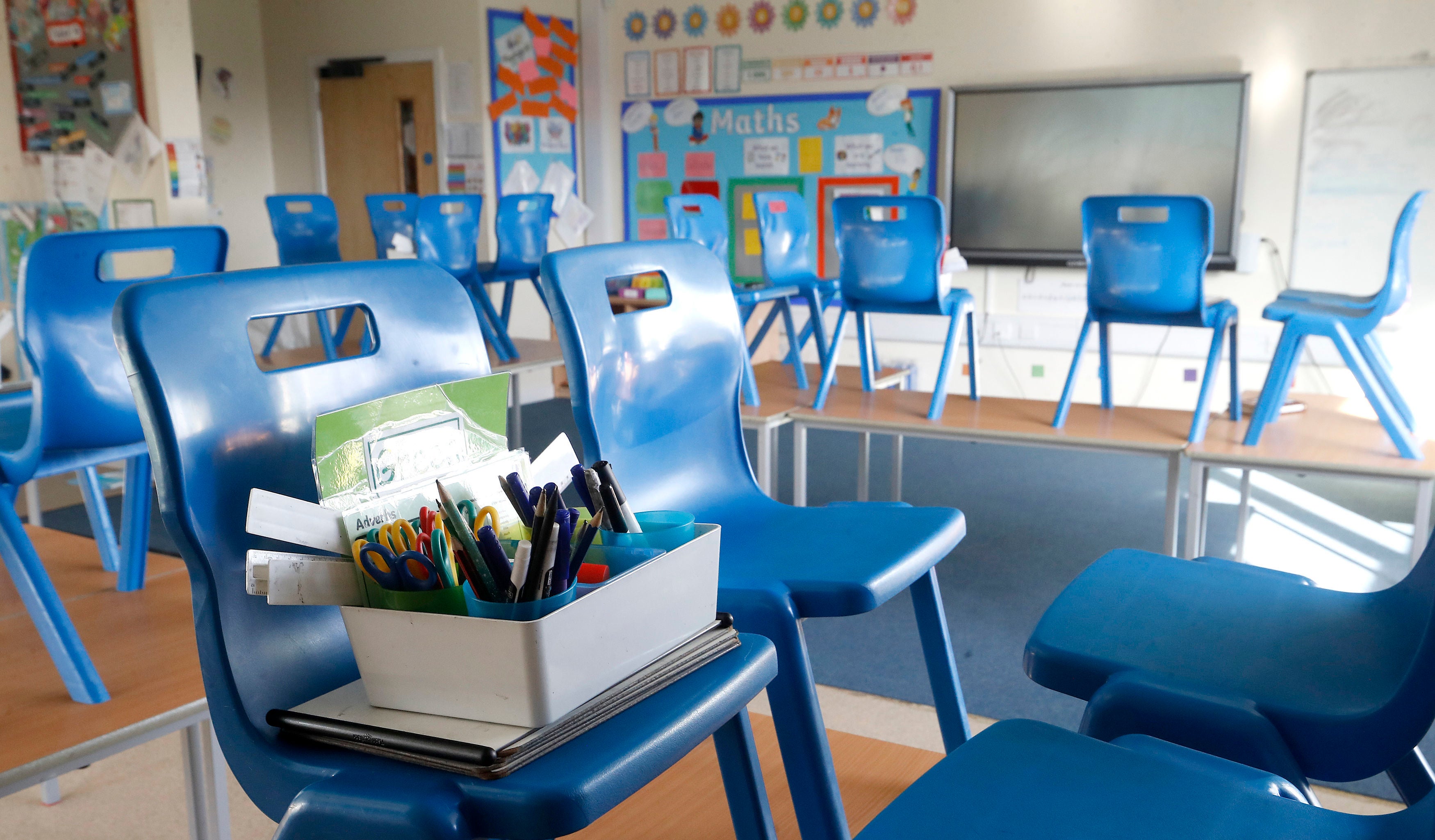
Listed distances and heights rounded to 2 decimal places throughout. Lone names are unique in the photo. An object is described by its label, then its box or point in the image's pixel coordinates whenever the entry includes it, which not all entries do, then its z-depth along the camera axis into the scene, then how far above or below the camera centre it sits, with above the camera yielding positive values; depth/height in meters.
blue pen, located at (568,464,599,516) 0.86 -0.22
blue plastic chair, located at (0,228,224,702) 1.48 -0.24
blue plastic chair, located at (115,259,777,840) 0.67 -0.32
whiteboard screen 5.42 +0.25
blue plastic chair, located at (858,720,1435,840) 0.71 -0.40
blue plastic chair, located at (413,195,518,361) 4.43 -0.13
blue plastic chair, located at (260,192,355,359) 5.11 -0.08
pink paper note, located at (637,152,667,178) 6.88 +0.28
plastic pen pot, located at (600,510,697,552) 0.84 -0.25
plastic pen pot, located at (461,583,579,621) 0.68 -0.25
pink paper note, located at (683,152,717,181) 6.70 +0.26
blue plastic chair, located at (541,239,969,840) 1.11 -0.35
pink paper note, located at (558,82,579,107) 6.89 +0.73
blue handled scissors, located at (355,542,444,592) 0.72 -0.24
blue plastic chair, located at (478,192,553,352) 4.78 -0.11
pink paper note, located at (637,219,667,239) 6.96 -0.12
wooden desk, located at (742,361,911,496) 3.23 -0.61
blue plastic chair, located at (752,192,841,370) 3.83 -0.15
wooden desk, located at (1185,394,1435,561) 2.58 -0.61
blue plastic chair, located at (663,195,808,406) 3.74 -0.09
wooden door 6.71 +0.45
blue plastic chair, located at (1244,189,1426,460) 2.70 -0.36
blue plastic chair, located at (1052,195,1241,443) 2.83 -0.17
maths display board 6.15 +0.32
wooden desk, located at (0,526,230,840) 1.14 -0.55
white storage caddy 0.68 -0.28
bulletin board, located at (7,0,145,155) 5.10 +0.69
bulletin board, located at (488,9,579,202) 6.46 +0.68
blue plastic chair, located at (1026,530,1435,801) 0.89 -0.41
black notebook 0.68 -0.33
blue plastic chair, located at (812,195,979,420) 3.21 -0.16
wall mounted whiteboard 4.99 +0.14
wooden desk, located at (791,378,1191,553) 2.81 -0.60
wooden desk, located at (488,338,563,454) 4.18 -0.60
